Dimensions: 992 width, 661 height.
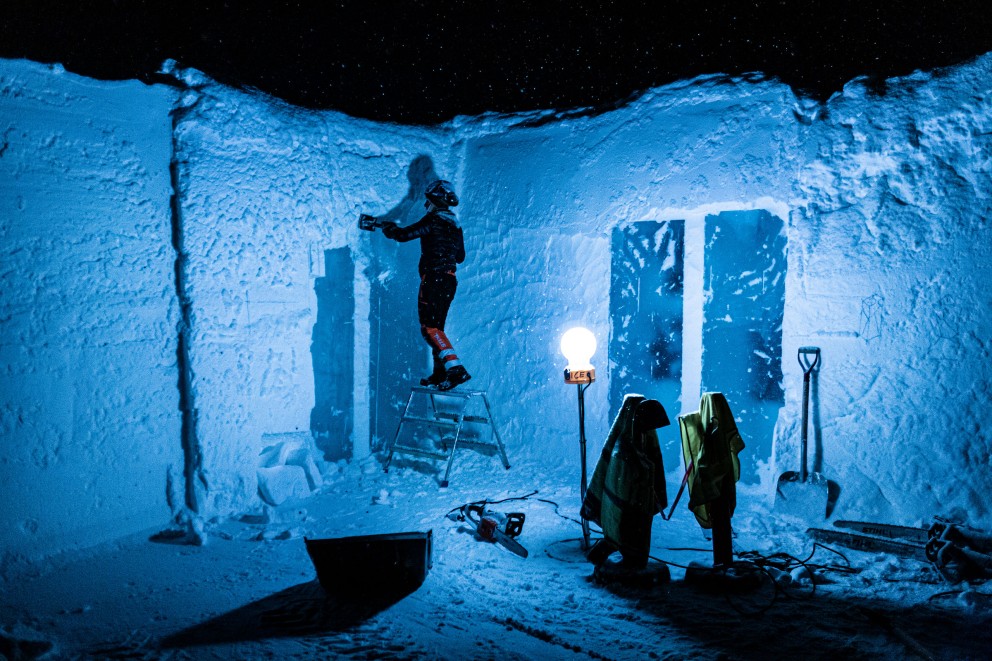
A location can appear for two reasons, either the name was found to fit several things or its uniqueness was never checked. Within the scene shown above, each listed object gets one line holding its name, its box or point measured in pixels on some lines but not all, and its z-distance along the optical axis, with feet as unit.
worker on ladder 16.40
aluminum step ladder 17.08
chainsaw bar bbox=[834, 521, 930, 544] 12.07
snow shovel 13.48
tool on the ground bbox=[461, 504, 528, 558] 12.51
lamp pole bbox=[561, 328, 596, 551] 12.62
